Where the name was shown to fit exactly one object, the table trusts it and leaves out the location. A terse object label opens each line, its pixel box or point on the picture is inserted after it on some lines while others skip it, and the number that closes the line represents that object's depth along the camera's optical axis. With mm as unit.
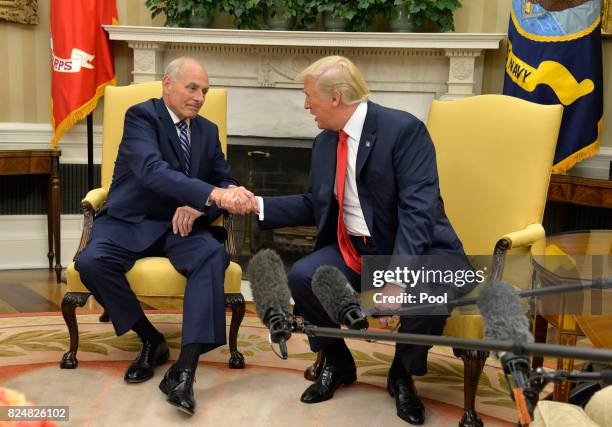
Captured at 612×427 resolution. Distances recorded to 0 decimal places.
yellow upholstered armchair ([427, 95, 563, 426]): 2783
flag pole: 4652
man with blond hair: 2510
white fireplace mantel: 4328
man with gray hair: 2723
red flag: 4531
